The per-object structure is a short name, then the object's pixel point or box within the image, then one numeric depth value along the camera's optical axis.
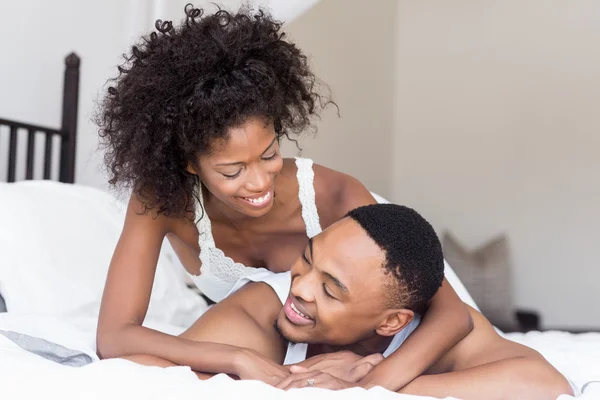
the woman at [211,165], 1.26
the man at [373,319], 1.13
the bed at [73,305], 0.99
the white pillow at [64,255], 1.80
